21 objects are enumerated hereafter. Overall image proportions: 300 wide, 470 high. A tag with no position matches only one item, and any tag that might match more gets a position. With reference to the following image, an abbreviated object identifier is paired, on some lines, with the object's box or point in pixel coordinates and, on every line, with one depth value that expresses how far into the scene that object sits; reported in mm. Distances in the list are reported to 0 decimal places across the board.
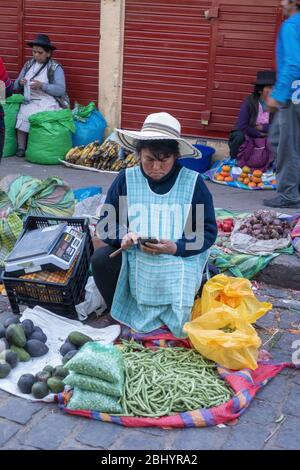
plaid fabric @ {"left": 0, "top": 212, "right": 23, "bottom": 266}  4984
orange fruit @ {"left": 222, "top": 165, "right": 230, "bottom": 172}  7634
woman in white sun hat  3863
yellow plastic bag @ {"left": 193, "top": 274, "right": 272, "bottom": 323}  3904
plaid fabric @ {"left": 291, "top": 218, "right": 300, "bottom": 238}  5267
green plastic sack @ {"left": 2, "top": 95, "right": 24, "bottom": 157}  8578
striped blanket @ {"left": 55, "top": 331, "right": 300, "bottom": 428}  3105
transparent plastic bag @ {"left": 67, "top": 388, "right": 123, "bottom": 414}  3162
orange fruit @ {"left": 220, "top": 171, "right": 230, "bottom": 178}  7656
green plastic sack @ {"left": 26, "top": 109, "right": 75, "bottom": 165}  8242
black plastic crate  4176
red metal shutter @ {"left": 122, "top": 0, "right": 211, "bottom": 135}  8039
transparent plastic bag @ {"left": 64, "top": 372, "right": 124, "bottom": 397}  3176
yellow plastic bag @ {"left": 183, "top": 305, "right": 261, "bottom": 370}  3469
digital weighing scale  4147
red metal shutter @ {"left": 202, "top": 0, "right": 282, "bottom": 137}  7668
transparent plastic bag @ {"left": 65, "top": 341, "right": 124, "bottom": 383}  3186
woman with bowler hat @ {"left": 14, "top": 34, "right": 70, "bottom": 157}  8461
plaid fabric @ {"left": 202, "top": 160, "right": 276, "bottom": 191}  7417
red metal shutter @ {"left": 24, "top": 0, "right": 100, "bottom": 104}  8633
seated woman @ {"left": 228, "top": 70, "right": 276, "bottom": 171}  7527
